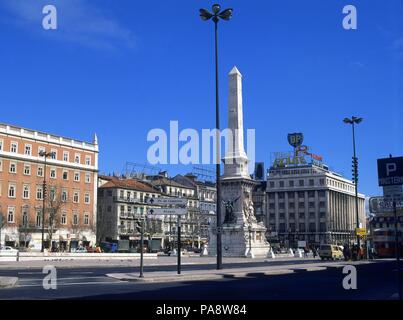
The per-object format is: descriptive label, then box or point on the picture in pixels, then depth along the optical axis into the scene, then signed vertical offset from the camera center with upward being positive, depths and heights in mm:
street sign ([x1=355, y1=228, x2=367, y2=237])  48697 -177
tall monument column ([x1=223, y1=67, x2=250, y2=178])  53375 +8727
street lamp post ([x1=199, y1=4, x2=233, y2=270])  27847 +8208
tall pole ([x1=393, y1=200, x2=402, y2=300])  14291 -527
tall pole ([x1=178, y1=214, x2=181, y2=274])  24041 -325
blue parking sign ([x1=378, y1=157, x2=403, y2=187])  13375 +1385
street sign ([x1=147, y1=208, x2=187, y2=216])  23553 +835
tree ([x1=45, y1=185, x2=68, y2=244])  75125 +3587
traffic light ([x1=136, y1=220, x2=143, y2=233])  23575 +160
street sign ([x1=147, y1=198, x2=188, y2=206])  23739 +1259
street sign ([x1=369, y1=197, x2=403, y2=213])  14211 +740
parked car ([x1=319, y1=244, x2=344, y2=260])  52219 -2097
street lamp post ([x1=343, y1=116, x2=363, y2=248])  47844 +6309
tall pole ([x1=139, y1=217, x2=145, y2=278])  21756 -1367
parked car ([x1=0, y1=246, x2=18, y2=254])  44406 -1552
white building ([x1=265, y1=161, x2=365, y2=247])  132625 +6044
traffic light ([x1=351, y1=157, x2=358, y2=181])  47781 +5199
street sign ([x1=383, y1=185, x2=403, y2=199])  13609 +934
